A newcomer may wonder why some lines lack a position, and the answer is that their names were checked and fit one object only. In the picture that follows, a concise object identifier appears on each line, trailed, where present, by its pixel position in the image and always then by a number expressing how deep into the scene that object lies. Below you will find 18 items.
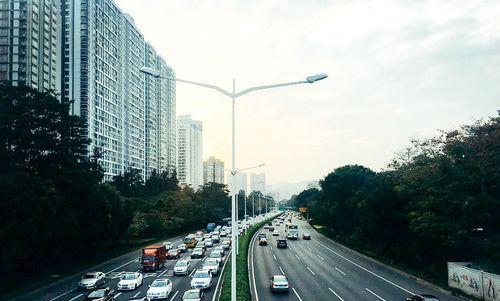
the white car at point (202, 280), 35.05
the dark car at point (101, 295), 29.80
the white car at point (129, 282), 36.25
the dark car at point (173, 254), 58.57
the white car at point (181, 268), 43.44
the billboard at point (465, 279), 32.69
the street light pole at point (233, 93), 14.19
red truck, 46.81
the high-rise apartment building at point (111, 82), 106.12
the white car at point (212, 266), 42.66
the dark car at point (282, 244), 70.05
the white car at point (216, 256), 49.15
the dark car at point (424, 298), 27.73
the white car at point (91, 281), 37.22
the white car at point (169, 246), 65.34
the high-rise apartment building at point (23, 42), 93.31
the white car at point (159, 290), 31.34
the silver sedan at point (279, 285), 33.58
